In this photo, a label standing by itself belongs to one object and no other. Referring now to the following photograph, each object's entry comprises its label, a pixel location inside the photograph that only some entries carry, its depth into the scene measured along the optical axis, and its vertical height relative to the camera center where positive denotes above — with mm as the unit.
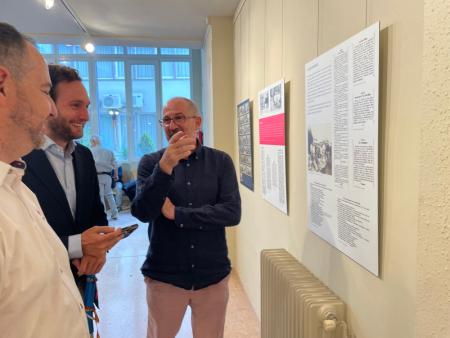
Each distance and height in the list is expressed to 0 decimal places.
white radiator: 1377 -708
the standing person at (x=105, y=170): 6723 -483
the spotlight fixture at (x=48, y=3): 3232 +1341
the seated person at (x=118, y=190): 7695 -994
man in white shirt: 755 -196
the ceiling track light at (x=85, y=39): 4338 +1546
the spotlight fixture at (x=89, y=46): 4898 +1407
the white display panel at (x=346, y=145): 1161 -16
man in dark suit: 1352 -142
